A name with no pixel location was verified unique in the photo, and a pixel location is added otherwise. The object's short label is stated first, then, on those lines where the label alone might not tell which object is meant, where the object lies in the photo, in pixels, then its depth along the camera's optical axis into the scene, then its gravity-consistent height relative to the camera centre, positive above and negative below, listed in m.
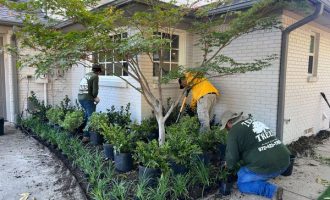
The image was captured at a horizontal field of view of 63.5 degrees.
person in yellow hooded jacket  5.55 -0.48
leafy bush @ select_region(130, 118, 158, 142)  5.20 -1.09
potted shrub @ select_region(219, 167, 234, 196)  3.65 -1.47
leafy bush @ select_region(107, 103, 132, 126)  6.03 -0.93
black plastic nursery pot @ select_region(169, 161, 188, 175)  3.81 -1.32
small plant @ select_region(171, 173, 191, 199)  3.38 -1.43
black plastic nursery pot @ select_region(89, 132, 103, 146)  5.62 -1.34
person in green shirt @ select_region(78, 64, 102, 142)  5.91 -0.33
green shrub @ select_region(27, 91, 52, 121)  7.34 -0.95
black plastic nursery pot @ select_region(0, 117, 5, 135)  6.63 -1.32
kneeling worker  3.38 -0.99
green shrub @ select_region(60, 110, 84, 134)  5.82 -1.03
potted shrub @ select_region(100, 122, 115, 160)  4.68 -1.23
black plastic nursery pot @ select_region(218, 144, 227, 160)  4.60 -1.27
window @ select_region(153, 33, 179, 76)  6.46 +0.44
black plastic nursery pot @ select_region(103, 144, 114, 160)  4.74 -1.35
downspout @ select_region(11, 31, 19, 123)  7.48 -0.36
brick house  5.24 -0.07
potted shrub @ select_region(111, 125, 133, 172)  4.29 -1.24
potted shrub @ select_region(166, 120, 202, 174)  3.83 -1.11
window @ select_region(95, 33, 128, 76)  3.80 +0.27
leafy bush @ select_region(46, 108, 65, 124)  6.37 -0.99
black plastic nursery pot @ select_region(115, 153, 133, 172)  4.28 -1.39
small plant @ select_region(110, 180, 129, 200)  3.20 -1.41
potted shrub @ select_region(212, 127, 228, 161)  4.58 -1.10
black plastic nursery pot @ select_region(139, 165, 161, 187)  3.60 -1.35
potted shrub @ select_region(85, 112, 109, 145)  5.48 -1.07
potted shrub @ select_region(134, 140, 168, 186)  3.62 -1.18
